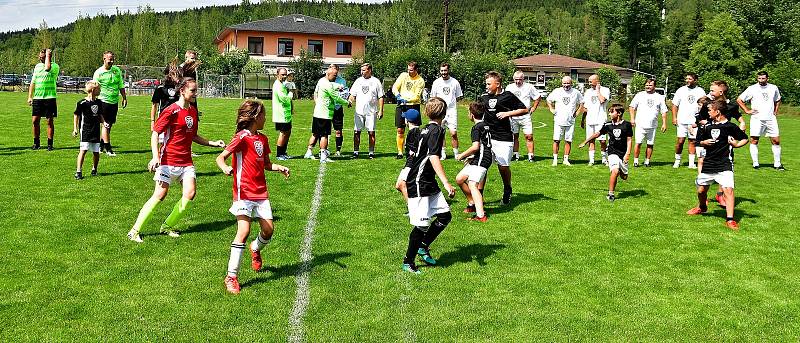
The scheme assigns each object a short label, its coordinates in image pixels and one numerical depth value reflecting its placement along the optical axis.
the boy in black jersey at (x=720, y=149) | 9.66
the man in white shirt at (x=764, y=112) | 15.66
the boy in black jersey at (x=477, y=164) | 9.34
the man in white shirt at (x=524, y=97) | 14.70
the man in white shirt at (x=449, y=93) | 14.62
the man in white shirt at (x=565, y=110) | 15.03
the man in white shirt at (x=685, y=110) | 15.11
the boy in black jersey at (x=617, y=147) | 11.07
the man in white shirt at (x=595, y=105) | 14.83
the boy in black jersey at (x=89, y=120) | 11.59
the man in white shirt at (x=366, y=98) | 14.88
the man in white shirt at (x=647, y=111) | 15.14
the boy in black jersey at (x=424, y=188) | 7.01
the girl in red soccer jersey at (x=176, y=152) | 8.02
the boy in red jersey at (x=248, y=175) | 6.50
